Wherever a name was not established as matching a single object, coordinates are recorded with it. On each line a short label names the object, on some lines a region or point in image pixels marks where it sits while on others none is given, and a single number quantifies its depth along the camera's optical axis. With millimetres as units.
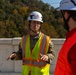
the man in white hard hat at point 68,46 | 1775
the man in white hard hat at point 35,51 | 4078
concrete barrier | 7188
